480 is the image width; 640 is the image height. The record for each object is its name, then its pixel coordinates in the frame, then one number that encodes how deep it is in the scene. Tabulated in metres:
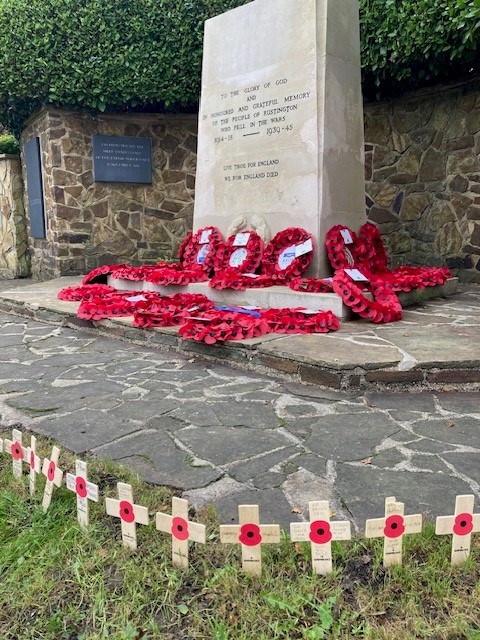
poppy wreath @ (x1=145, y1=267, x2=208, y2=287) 5.11
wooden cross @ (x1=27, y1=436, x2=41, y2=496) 1.85
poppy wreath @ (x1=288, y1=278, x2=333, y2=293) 4.41
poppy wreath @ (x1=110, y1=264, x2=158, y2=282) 5.53
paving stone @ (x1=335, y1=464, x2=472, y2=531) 1.71
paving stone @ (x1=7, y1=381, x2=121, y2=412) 2.74
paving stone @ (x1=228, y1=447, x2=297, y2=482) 1.96
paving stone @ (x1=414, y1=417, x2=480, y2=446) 2.27
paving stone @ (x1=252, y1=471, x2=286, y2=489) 1.88
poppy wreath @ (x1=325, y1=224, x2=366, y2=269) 4.80
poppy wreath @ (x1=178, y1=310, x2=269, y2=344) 3.58
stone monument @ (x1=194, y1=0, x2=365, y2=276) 4.85
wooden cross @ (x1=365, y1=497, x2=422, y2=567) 1.40
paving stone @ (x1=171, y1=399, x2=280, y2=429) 2.49
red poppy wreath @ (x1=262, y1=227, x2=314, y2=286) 4.83
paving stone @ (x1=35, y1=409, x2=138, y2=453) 2.27
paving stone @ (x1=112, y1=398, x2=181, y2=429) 2.58
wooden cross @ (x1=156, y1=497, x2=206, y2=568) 1.43
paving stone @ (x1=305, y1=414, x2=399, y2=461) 2.15
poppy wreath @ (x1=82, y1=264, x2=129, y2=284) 6.14
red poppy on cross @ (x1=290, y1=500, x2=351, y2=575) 1.38
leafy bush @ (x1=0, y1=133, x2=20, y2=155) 9.80
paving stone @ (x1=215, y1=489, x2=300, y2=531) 1.67
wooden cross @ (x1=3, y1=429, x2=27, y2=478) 1.92
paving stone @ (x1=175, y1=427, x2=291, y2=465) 2.13
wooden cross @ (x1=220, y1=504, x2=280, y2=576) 1.38
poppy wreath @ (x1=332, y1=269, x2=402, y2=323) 4.06
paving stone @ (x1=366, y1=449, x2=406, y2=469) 2.04
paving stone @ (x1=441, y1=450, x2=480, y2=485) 1.95
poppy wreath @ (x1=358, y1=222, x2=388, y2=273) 5.11
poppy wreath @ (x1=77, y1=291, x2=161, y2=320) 4.61
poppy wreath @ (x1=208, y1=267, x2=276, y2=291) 4.71
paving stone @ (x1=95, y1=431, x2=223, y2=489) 1.93
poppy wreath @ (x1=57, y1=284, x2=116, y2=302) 5.46
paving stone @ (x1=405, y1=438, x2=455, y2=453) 2.16
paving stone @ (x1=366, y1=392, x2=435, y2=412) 2.69
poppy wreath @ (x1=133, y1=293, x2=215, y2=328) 4.17
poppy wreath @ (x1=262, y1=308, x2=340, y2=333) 3.78
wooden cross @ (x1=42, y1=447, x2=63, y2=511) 1.74
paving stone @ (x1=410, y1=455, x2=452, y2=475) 1.98
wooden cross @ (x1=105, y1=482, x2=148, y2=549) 1.53
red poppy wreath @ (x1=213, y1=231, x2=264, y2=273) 5.19
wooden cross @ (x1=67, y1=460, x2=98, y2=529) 1.66
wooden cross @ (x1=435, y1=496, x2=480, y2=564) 1.42
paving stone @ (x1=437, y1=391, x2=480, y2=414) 2.66
